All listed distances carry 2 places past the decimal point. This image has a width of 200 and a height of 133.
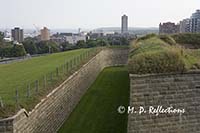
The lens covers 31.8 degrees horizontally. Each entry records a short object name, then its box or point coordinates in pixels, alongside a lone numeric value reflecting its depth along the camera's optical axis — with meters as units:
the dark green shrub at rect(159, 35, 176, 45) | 19.91
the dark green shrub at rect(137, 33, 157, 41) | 24.46
